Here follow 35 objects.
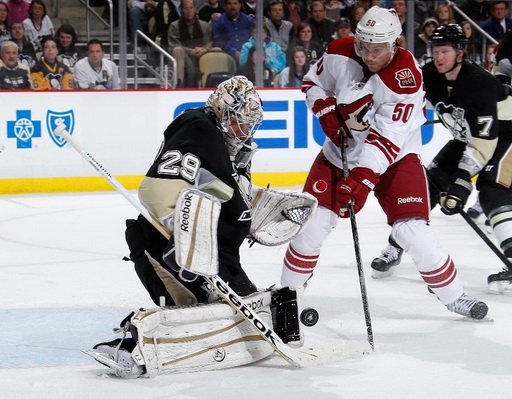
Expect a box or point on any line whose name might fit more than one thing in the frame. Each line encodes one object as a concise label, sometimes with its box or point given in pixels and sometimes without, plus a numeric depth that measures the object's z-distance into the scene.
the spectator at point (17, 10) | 14.08
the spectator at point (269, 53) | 15.02
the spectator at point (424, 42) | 15.80
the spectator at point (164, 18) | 14.77
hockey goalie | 5.21
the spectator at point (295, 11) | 15.39
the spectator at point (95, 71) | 14.20
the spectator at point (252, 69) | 14.99
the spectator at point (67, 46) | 14.19
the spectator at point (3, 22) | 13.96
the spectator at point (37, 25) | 14.09
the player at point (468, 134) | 7.61
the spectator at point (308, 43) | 15.29
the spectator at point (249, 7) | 15.02
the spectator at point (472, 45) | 16.16
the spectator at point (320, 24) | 15.40
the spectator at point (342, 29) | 15.48
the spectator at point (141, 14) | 14.62
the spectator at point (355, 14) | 15.66
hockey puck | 6.36
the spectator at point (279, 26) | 15.20
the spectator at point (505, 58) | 9.62
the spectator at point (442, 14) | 15.90
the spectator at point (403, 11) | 15.72
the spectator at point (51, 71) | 13.99
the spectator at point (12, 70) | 13.77
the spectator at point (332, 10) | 15.60
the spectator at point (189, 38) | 14.79
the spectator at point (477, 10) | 16.38
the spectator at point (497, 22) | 16.34
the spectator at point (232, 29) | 14.90
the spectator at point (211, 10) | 14.86
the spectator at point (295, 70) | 15.08
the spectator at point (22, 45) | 14.01
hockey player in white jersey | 6.64
